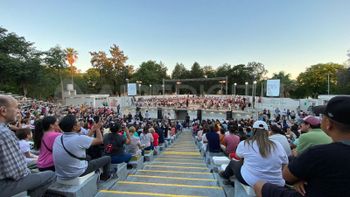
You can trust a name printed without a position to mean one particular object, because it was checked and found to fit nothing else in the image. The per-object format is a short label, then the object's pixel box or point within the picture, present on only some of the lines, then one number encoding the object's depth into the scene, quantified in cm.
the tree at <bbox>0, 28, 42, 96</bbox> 2560
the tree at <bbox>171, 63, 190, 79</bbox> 5776
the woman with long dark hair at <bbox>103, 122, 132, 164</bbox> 405
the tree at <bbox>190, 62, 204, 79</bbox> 5662
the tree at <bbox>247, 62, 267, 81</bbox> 6125
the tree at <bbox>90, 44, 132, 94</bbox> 4816
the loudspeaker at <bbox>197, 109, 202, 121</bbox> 2483
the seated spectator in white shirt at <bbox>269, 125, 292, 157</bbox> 338
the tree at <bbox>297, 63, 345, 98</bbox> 4256
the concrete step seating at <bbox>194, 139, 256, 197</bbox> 255
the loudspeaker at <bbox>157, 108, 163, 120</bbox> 2552
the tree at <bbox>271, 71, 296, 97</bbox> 4991
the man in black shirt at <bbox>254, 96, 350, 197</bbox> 129
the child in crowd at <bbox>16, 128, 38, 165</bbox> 328
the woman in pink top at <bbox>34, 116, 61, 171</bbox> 291
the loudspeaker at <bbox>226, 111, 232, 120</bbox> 2334
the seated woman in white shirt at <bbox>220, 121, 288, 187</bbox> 232
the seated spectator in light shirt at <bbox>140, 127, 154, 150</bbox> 680
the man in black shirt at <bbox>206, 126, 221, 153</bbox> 593
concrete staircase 327
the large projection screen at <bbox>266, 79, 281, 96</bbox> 2053
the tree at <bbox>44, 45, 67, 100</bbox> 3273
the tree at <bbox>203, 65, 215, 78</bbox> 5753
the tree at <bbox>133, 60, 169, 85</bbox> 5125
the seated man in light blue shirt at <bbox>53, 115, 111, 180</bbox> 270
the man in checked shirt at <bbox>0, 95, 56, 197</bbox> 182
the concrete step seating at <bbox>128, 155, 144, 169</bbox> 480
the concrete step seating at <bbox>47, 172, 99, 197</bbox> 261
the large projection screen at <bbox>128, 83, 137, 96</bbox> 2973
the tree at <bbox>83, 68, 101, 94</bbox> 5036
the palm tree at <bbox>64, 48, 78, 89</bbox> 4798
